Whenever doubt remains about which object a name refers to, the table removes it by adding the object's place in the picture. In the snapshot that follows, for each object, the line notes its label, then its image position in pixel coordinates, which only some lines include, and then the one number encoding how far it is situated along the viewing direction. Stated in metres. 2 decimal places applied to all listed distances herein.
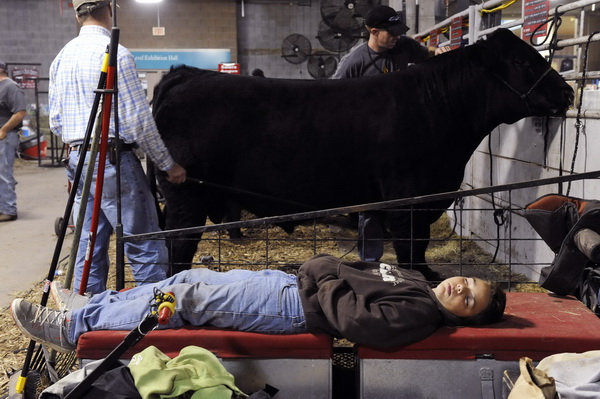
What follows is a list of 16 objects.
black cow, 5.06
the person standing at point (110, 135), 3.85
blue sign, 21.00
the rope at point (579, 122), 4.78
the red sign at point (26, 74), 20.06
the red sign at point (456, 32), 7.44
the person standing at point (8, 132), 8.90
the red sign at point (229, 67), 15.94
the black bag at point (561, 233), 3.28
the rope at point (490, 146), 6.11
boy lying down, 2.88
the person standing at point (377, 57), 5.61
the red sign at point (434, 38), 8.73
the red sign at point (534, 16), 5.25
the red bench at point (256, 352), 2.95
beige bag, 2.45
